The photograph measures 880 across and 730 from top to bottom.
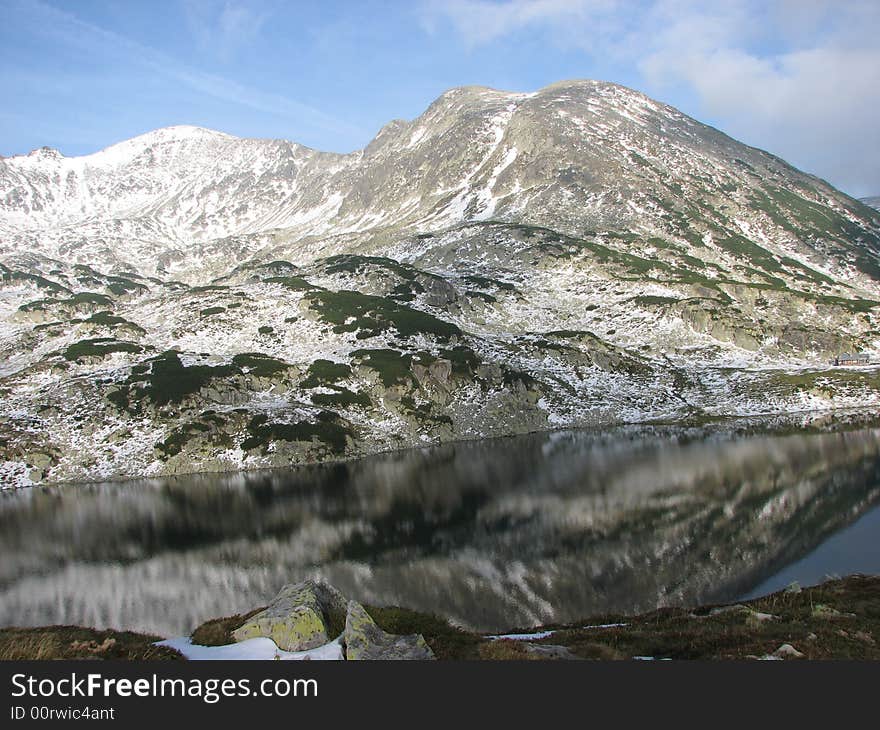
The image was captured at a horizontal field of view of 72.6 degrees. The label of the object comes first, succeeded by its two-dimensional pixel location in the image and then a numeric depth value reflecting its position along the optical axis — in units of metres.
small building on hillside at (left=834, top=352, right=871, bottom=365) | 168.90
